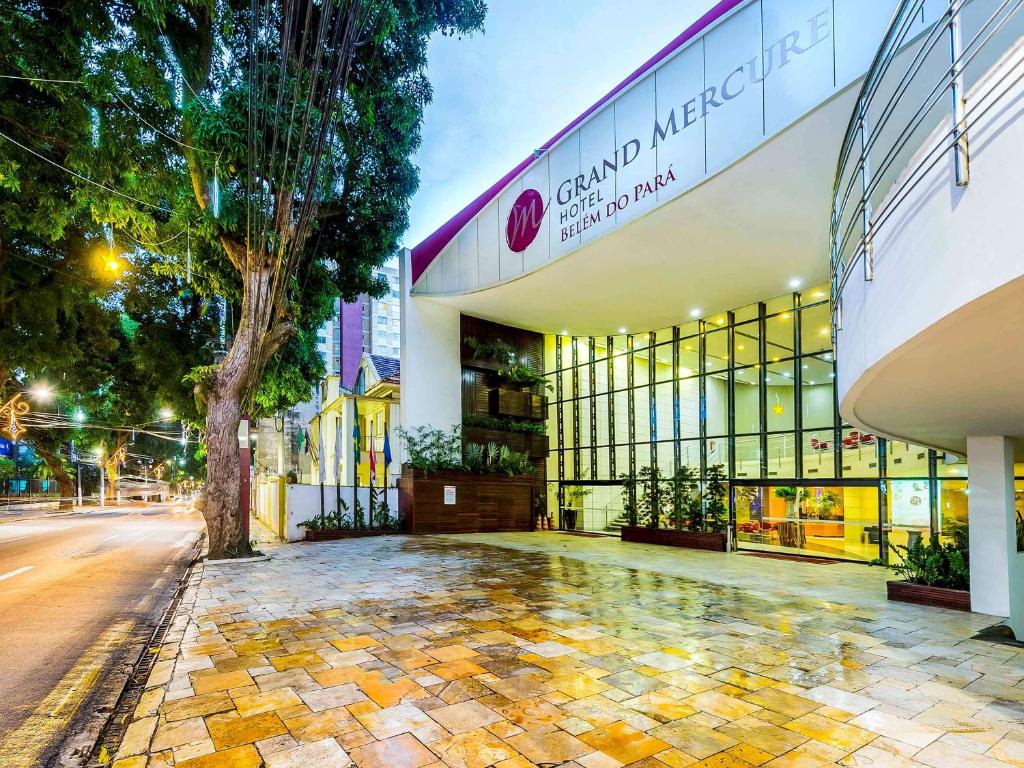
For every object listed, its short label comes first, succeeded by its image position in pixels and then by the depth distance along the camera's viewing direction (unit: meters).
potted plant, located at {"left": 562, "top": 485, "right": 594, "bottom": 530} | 20.42
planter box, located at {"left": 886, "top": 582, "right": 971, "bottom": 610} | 7.17
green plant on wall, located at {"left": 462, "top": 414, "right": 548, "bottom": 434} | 19.47
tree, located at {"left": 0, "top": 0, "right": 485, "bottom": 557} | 10.06
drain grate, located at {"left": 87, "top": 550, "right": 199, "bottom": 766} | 3.55
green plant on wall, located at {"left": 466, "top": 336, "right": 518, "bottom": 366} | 19.58
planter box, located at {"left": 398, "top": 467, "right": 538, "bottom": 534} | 16.92
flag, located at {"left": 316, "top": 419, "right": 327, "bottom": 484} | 25.71
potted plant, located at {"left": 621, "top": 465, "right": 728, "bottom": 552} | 14.15
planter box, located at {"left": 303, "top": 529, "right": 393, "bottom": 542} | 15.35
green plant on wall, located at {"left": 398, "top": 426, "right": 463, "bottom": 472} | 17.11
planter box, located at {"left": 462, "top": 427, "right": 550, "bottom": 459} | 19.47
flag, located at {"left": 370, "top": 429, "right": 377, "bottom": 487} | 17.62
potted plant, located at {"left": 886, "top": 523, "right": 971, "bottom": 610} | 7.31
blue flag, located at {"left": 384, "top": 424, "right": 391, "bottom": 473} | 17.73
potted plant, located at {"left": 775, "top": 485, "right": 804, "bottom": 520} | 14.36
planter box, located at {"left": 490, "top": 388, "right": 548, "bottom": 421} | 20.08
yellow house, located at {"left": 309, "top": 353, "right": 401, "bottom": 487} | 20.12
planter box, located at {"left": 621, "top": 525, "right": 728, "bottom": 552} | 13.68
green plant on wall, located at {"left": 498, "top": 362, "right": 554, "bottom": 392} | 19.83
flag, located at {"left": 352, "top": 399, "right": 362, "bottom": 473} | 18.69
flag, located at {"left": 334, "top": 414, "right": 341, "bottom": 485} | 23.34
